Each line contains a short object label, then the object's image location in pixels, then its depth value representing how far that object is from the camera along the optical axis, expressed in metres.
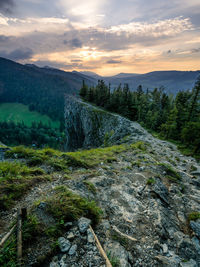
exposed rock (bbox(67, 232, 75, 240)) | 3.62
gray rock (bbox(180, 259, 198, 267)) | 3.79
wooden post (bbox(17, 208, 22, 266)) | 2.82
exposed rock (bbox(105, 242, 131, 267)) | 3.54
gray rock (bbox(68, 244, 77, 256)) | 3.32
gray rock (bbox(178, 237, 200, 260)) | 4.24
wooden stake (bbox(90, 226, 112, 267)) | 3.10
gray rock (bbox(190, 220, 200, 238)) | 5.15
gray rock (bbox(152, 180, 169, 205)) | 6.98
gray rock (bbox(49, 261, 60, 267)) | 3.05
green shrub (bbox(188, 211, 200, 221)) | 5.91
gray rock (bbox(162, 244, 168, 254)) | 4.19
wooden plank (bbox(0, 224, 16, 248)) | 2.92
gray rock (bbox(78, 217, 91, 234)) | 3.86
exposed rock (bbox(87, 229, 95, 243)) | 3.67
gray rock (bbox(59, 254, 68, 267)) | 3.10
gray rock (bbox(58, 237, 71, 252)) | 3.36
